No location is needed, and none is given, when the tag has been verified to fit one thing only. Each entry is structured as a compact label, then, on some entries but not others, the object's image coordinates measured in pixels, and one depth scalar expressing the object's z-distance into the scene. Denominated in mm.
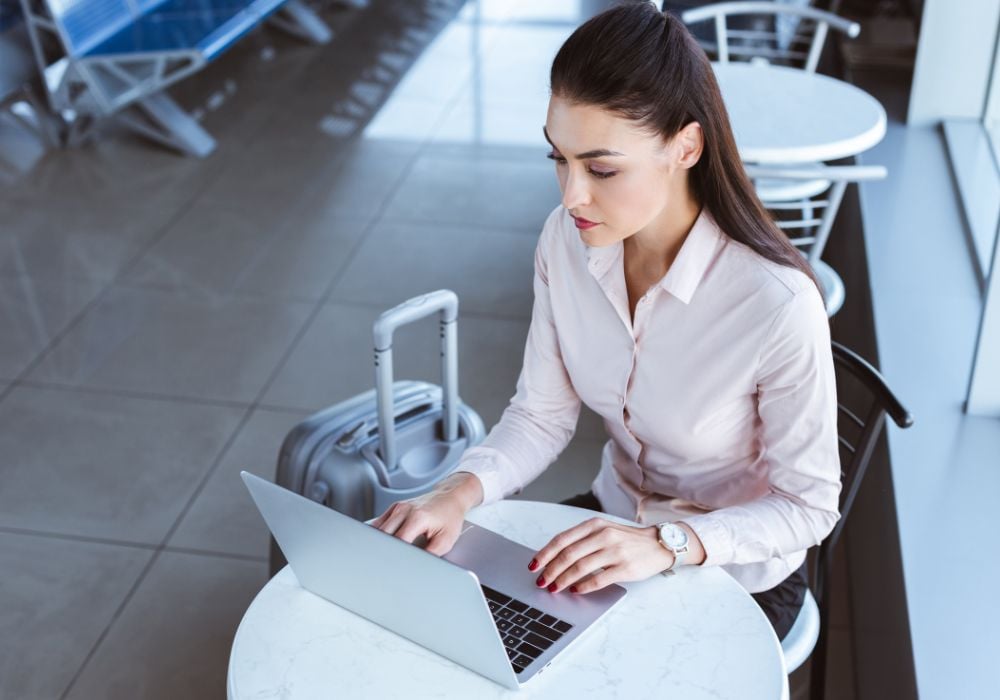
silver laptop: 1163
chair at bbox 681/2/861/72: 3598
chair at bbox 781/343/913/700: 1663
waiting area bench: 4453
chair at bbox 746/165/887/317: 2666
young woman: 1396
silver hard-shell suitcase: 2021
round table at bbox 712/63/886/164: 2848
